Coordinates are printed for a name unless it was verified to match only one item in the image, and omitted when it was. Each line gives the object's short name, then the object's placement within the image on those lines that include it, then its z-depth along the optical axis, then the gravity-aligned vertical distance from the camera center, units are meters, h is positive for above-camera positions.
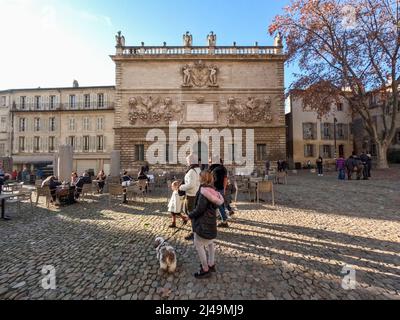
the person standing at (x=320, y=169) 18.02 -0.48
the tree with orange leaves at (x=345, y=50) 15.35 +8.37
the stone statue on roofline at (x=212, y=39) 22.91 +12.95
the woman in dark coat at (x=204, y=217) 2.85 -0.69
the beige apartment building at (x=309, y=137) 28.44 +3.39
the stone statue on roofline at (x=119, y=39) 22.58 +12.80
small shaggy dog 3.02 -1.29
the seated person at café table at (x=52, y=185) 8.12 -0.72
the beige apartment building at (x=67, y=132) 28.98 +4.36
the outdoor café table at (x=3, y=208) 6.26 -1.21
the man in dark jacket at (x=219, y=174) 4.65 -0.21
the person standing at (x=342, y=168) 14.39 -0.32
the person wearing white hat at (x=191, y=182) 4.42 -0.36
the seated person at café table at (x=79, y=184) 8.90 -0.77
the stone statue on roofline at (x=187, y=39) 22.92 +12.94
